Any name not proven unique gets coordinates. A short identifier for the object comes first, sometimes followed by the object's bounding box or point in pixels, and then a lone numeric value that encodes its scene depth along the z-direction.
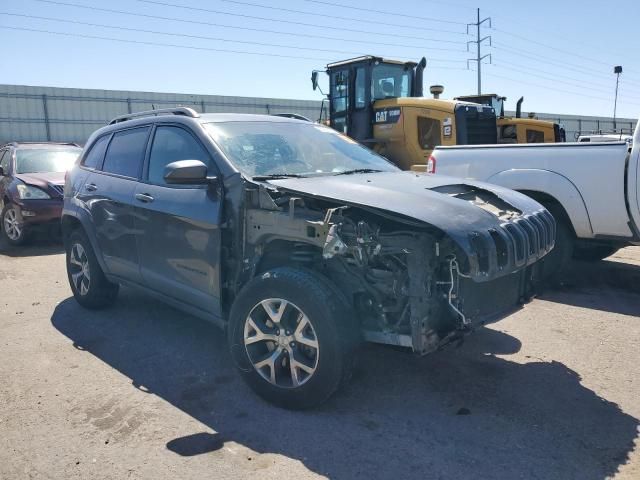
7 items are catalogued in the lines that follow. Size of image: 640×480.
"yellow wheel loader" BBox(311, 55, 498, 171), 11.09
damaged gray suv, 3.25
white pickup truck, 5.73
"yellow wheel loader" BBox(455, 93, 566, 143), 12.48
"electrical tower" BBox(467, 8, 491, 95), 53.38
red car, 9.34
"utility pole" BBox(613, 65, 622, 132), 28.17
